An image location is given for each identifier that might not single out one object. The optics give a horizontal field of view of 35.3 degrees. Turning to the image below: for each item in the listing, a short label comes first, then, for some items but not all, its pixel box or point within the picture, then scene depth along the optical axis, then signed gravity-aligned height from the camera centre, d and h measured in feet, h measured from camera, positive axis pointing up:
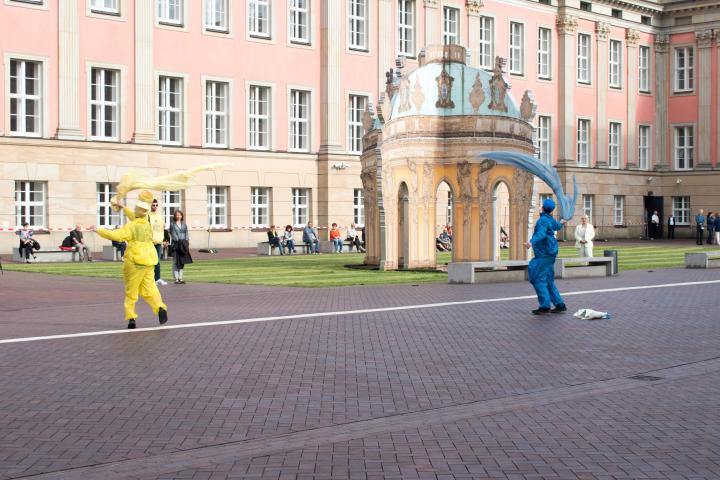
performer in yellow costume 55.16 -1.15
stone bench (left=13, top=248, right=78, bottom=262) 128.16 -1.94
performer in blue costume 62.59 -1.40
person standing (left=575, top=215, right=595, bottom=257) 109.50 -0.03
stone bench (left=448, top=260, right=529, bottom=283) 88.84 -2.69
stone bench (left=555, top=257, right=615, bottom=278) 97.71 -2.59
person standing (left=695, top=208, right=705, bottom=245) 196.34 +1.83
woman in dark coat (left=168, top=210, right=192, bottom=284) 89.30 -0.43
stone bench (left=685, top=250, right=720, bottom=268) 114.52 -2.28
